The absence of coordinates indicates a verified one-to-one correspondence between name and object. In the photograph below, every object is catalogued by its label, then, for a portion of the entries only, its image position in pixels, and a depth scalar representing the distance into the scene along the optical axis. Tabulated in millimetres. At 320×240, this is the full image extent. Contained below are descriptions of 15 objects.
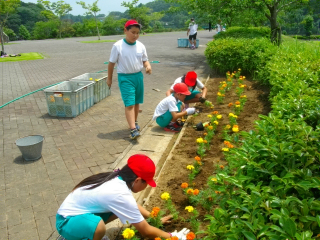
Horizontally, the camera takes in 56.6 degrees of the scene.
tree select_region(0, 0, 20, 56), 18766
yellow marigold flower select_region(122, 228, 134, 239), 2282
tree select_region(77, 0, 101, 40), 30695
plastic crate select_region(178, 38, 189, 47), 19220
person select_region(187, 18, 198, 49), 16953
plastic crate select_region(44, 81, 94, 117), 5949
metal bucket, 4242
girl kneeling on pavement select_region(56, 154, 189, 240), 2396
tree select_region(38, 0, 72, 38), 41844
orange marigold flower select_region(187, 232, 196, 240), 2235
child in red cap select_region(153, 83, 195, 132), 5082
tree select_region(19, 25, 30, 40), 48062
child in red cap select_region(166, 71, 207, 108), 5848
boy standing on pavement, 4871
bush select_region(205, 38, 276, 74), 8561
